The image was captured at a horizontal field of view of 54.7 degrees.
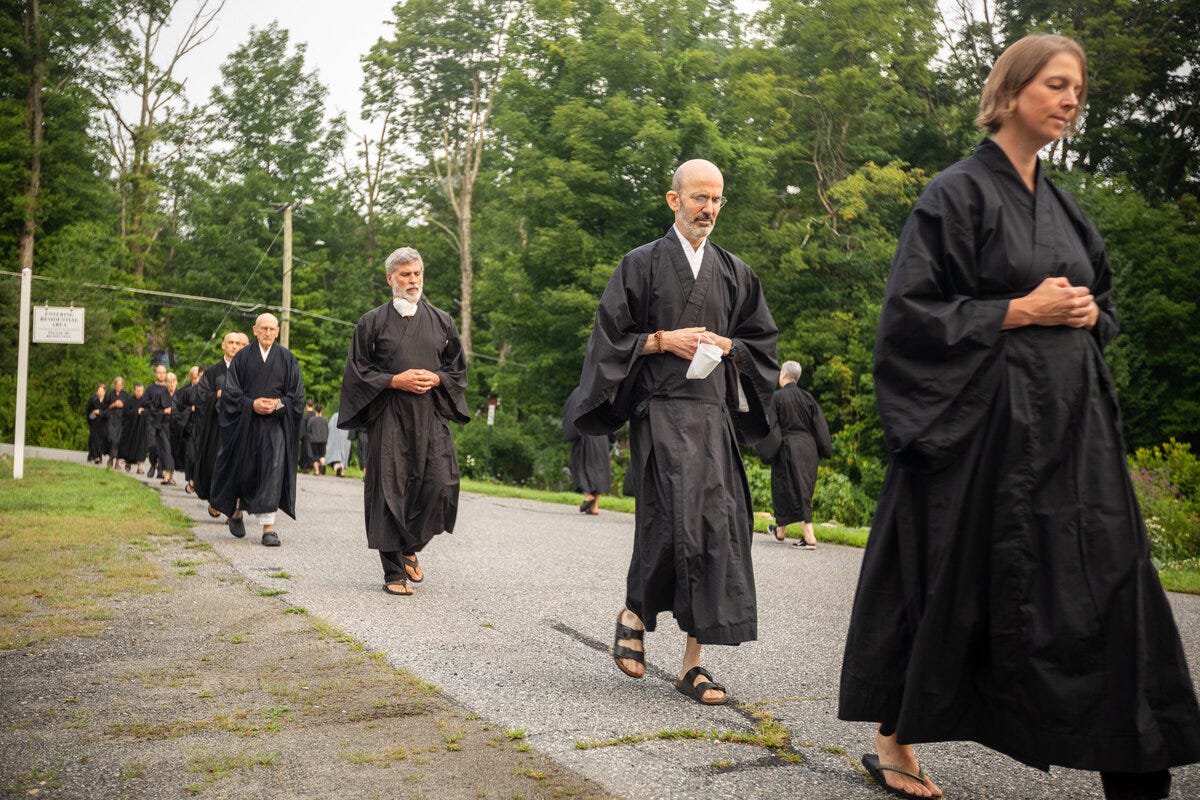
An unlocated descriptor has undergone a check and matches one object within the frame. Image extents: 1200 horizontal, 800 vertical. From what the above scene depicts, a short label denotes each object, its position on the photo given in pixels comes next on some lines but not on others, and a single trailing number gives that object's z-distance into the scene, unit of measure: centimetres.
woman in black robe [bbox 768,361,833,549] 1292
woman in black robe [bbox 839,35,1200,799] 317
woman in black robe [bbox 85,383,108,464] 2992
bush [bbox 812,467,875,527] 2245
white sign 2069
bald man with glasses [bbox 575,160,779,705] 484
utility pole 3488
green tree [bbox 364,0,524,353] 4350
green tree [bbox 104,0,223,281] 4653
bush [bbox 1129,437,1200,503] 1358
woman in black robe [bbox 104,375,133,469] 2756
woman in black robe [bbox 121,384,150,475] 2672
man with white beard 804
